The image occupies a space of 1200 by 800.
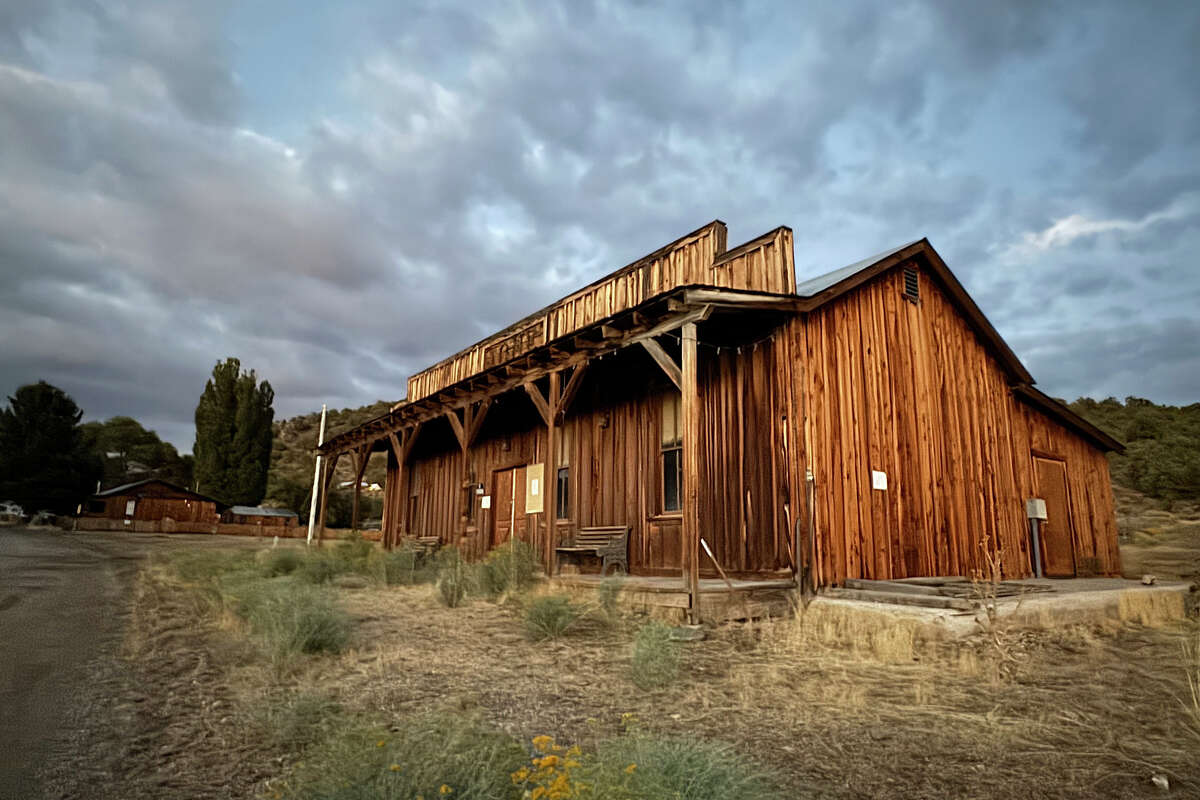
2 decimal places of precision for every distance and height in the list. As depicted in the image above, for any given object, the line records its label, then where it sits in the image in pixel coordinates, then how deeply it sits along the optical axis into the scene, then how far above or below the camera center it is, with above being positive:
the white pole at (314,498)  29.57 +1.26
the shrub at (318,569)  11.91 -0.74
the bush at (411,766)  2.93 -1.07
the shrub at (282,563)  12.48 -0.66
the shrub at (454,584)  9.41 -0.77
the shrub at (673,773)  2.85 -1.06
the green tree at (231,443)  54.09 +6.56
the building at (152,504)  46.50 +1.49
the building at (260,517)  48.94 +0.72
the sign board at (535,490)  15.00 +0.86
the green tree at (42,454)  44.66 +4.59
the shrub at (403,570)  12.34 -0.79
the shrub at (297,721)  4.10 -1.20
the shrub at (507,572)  9.88 -0.62
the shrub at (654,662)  5.48 -1.06
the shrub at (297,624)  6.08 -0.92
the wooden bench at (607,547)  11.78 -0.29
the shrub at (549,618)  7.12 -0.92
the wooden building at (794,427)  9.32 +1.72
